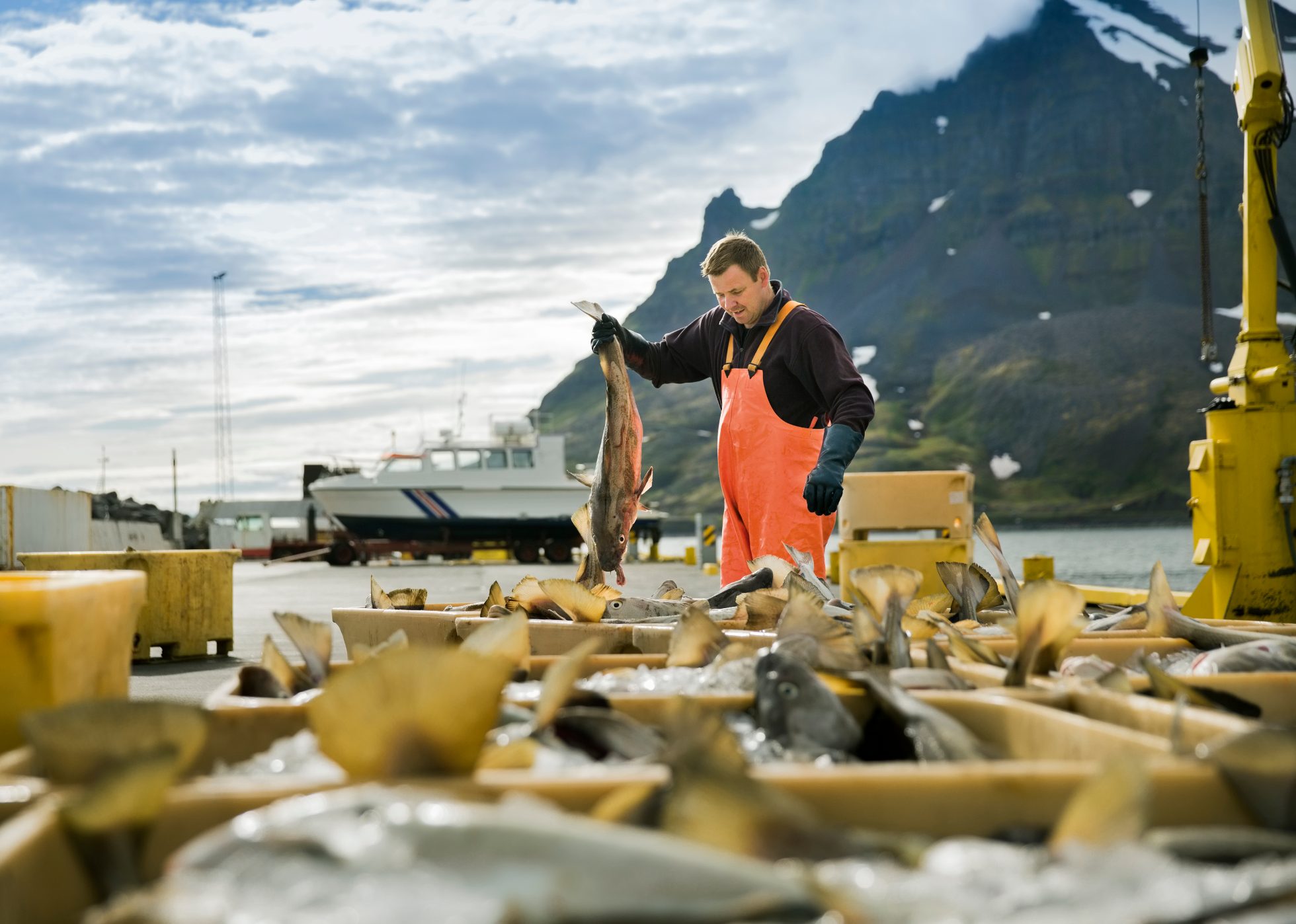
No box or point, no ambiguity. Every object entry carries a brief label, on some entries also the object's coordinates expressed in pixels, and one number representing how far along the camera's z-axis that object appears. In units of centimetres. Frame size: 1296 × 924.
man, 449
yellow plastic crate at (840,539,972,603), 844
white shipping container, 1261
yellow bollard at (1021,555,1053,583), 1078
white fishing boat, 3272
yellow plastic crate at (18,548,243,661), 835
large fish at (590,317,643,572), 450
